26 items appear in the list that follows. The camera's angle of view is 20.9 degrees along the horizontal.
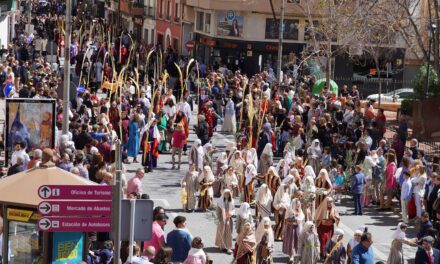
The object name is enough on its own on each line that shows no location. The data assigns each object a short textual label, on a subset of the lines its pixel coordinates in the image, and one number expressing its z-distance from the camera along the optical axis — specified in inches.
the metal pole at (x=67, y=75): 1029.2
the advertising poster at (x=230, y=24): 2318.5
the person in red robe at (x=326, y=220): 816.3
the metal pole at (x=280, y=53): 1736.5
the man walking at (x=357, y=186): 974.4
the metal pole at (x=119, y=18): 3086.1
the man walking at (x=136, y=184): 819.4
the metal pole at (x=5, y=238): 567.8
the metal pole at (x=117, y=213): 473.1
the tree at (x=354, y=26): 1583.4
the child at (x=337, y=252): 727.7
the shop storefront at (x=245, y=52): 2289.6
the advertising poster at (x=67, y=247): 562.6
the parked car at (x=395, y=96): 1926.7
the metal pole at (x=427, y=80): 1464.3
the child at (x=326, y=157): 1069.6
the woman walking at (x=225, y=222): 825.5
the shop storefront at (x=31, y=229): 560.4
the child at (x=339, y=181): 1010.7
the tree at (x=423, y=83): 1574.7
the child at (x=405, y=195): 946.1
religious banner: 991.0
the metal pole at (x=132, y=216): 487.1
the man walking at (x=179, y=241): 683.4
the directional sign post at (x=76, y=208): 488.7
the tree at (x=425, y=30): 1433.3
